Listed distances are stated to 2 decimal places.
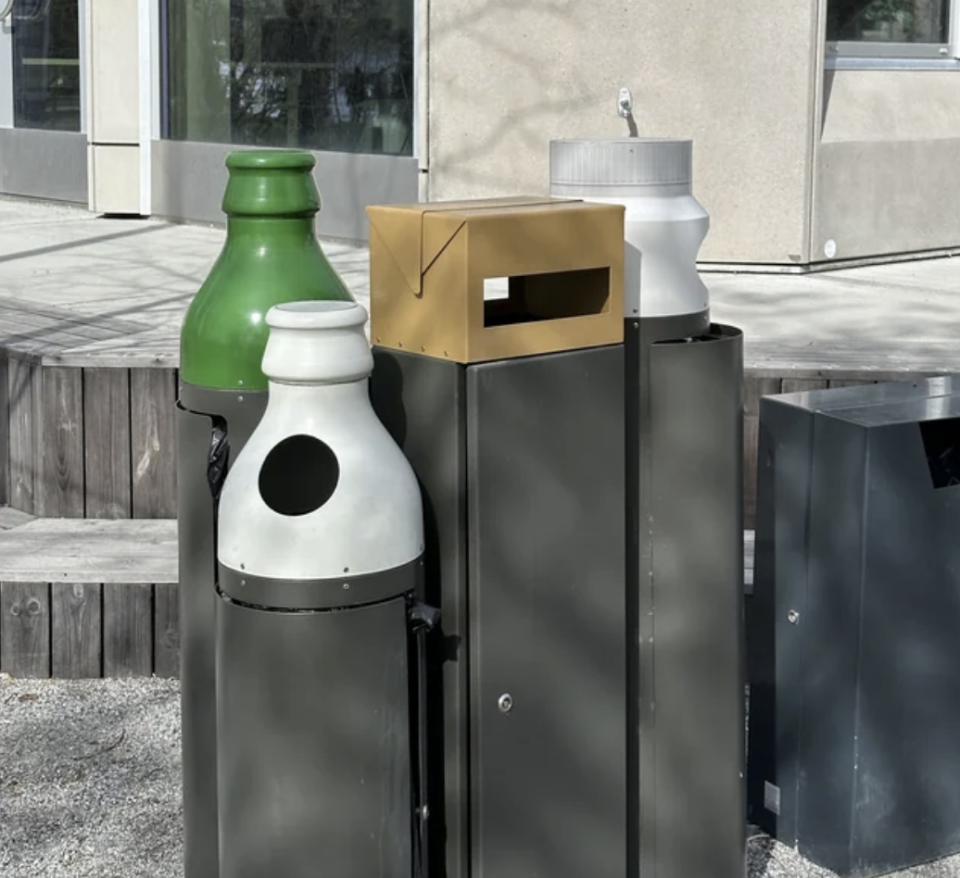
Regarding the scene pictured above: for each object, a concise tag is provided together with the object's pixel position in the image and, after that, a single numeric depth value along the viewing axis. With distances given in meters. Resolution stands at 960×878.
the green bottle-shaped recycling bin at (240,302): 2.77
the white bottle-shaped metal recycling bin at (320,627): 2.43
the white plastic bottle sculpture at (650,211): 2.89
